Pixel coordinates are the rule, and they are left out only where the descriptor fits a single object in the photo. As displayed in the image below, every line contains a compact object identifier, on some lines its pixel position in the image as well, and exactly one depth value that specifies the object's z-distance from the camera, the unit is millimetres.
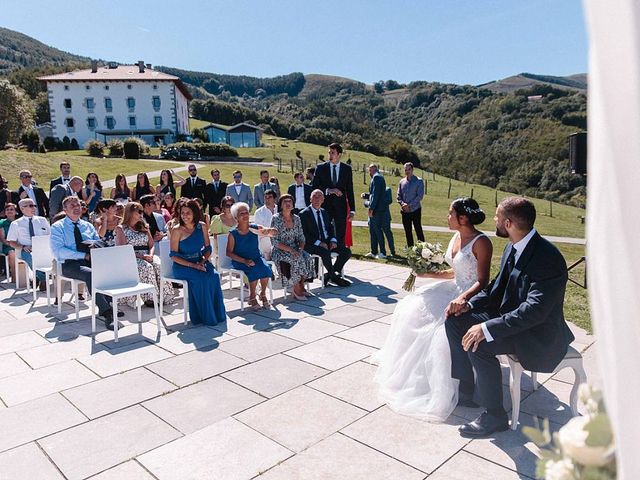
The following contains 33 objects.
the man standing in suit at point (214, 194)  10961
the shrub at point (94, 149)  41875
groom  3135
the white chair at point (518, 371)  3332
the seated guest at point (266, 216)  8336
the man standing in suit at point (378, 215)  9922
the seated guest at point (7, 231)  7859
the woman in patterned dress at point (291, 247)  6969
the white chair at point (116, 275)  5488
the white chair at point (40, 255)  6959
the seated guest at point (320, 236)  7559
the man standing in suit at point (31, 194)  9312
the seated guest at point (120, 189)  9508
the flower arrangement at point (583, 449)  1047
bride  3641
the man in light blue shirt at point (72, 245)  6184
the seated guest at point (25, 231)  7441
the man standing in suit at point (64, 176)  9959
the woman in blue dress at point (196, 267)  5844
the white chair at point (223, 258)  6786
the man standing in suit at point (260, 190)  11367
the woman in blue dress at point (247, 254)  6500
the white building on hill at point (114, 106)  64750
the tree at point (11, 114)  44812
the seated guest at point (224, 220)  7906
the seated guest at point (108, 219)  6727
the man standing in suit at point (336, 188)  8266
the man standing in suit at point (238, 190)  10742
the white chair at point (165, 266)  6164
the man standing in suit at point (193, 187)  10641
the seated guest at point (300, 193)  10523
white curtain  787
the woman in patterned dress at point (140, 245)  6750
